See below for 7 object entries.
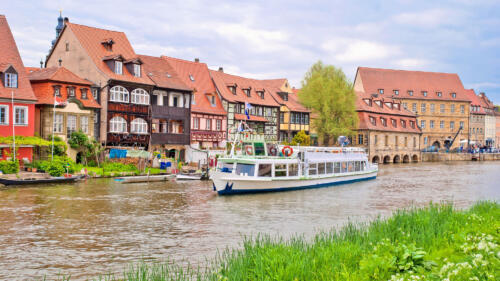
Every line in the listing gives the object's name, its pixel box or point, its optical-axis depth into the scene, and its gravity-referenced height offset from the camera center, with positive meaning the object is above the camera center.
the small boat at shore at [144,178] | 38.59 -2.78
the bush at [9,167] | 34.50 -1.76
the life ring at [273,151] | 39.09 -0.54
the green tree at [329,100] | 66.56 +5.82
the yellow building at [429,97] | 95.56 +9.18
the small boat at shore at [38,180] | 33.09 -2.63
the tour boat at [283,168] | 32.75 -1.73
